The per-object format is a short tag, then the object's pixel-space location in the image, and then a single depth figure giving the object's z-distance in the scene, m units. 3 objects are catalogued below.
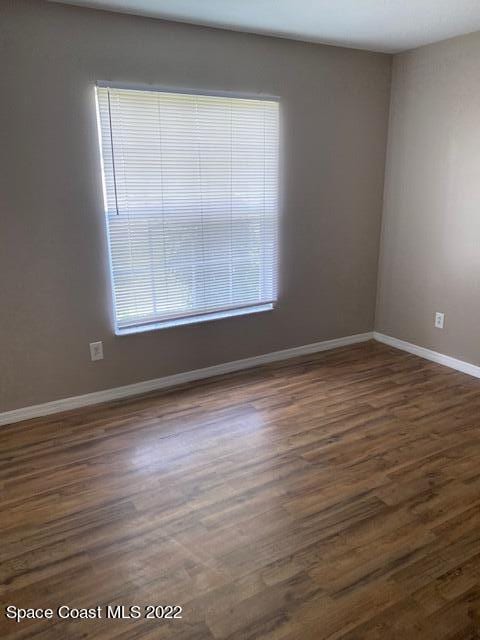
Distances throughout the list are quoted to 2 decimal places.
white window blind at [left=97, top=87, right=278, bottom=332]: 2.92
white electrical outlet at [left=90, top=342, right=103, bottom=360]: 3.10
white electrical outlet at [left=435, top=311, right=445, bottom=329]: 3.72
